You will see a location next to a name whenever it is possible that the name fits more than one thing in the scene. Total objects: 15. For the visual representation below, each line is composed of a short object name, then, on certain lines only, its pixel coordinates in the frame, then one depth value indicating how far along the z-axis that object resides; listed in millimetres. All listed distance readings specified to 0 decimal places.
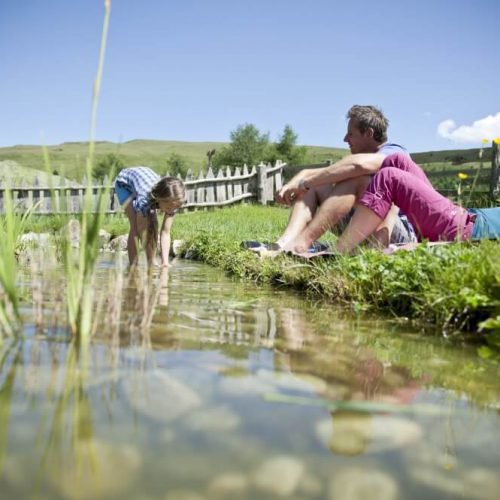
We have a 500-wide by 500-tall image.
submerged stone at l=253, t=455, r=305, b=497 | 1021
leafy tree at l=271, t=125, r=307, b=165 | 48156
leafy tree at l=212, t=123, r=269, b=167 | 49331
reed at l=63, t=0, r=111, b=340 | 1855
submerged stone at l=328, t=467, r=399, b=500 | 1016
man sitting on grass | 4219
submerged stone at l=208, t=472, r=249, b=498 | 994
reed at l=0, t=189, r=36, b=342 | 1961
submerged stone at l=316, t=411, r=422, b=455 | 1214
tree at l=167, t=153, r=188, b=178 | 58288
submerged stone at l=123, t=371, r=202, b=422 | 1328
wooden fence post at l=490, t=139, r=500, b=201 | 11664
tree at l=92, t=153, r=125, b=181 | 51625
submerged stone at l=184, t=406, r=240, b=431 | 1263
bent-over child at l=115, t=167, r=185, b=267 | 5402
